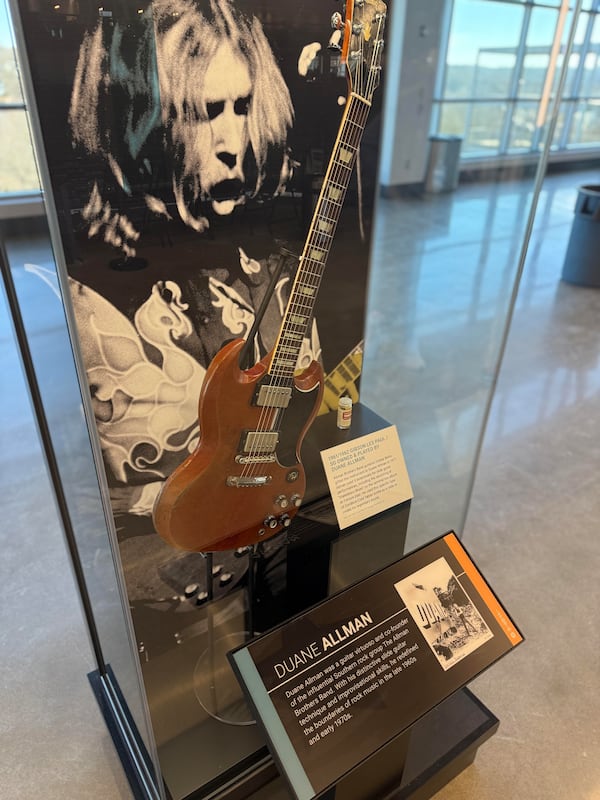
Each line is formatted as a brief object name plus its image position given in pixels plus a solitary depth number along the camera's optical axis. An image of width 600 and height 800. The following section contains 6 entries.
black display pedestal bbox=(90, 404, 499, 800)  1.12
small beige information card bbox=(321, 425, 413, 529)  1.11
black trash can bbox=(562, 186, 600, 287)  3.73
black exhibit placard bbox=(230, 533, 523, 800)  0.88
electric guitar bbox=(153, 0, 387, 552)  0.85
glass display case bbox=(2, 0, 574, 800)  0.77
